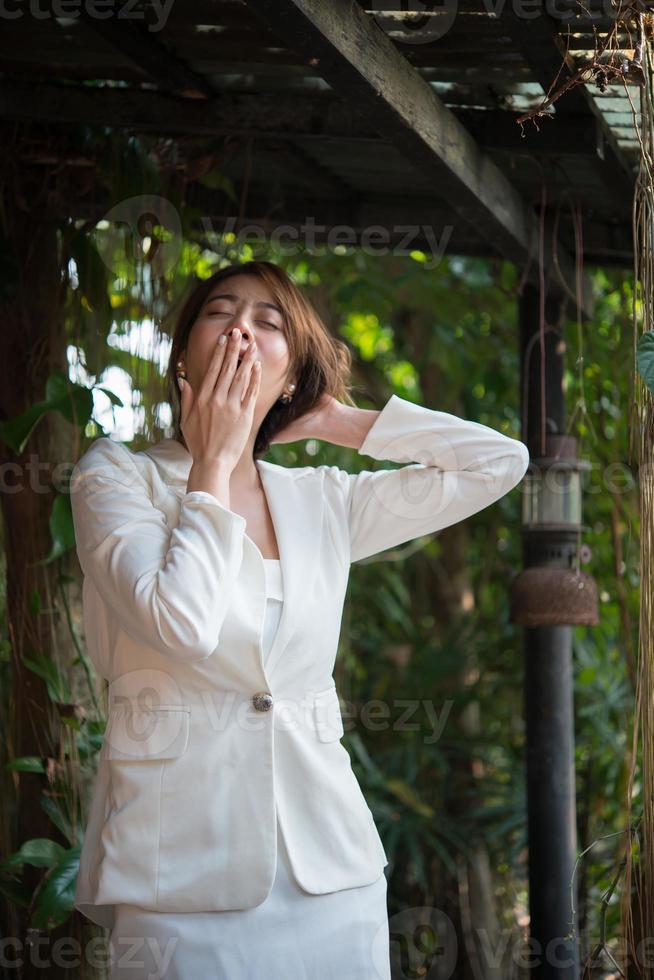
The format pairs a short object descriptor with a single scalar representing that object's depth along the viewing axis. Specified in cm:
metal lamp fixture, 609
